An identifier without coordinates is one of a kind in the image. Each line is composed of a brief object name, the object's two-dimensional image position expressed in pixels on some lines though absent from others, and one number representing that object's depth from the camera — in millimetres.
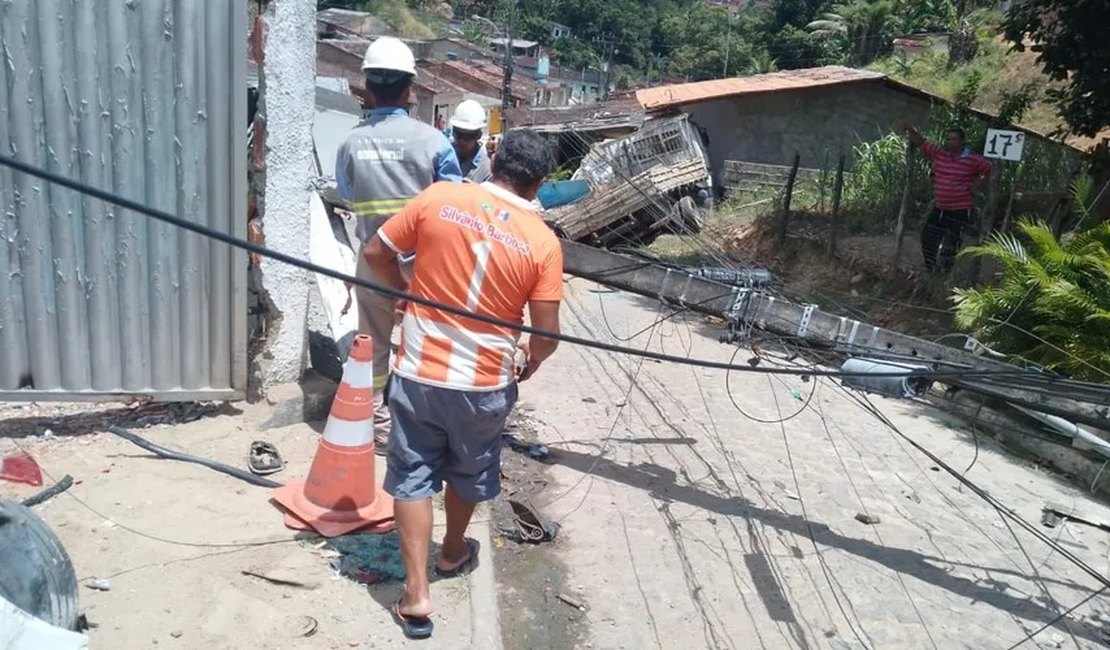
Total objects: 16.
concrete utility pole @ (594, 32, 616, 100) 67262
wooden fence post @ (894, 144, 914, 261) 12023
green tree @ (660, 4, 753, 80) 53000
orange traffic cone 4180
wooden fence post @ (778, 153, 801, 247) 14289
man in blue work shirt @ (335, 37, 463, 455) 4742
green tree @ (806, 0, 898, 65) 36406
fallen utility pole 4168
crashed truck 15648
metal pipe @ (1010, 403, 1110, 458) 4297
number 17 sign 9977
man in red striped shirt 10961
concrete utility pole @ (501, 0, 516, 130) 28688
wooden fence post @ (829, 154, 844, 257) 13156
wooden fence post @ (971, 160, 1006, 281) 10391
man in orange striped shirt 3393
